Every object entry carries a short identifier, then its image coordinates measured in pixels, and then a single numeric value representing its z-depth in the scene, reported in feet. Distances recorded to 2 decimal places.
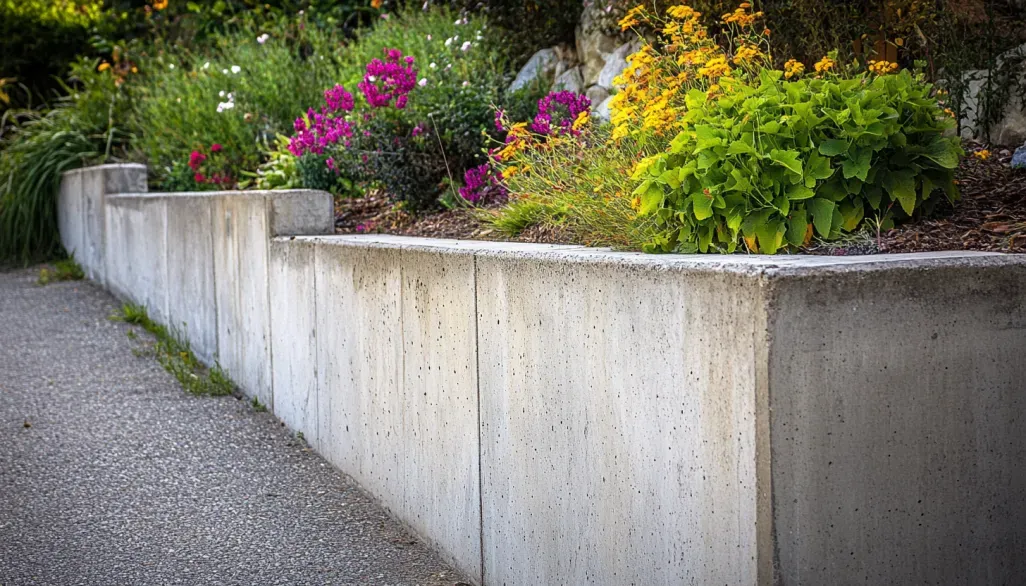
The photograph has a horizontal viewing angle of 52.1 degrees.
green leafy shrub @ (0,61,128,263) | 37.58
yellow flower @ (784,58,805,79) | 12.49
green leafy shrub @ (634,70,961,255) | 9.72
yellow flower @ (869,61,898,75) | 12.57
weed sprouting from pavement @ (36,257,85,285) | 35.93
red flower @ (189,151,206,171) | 26.45
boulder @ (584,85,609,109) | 20.77
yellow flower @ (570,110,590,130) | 14.11
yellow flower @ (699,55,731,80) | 12.25
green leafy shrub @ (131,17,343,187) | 26.84
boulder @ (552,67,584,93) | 21.74
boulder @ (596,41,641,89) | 20.28
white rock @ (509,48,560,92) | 22.44
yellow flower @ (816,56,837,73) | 12.44
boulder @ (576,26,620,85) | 21.42
